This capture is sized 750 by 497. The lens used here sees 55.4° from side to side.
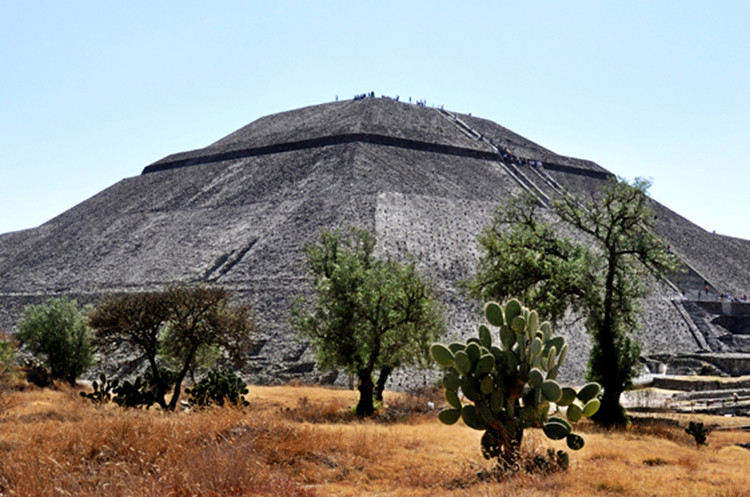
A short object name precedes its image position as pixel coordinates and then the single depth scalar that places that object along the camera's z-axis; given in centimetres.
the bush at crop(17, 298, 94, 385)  3450
